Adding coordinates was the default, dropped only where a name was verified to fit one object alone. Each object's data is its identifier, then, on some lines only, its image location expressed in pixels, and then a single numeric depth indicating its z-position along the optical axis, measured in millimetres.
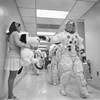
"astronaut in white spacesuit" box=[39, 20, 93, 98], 2018
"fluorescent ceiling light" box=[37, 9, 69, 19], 3186
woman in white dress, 1686
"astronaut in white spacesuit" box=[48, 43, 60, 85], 3135
